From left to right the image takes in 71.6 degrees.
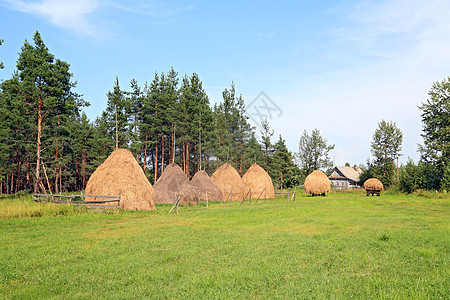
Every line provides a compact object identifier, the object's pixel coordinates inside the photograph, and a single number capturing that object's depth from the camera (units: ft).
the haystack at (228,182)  124.16
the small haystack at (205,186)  114.01
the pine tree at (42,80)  115.85
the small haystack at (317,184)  162.10
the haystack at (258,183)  136.05
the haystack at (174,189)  99.86
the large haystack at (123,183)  77.30
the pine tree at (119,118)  161.79
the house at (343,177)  283.79
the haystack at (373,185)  160.25
